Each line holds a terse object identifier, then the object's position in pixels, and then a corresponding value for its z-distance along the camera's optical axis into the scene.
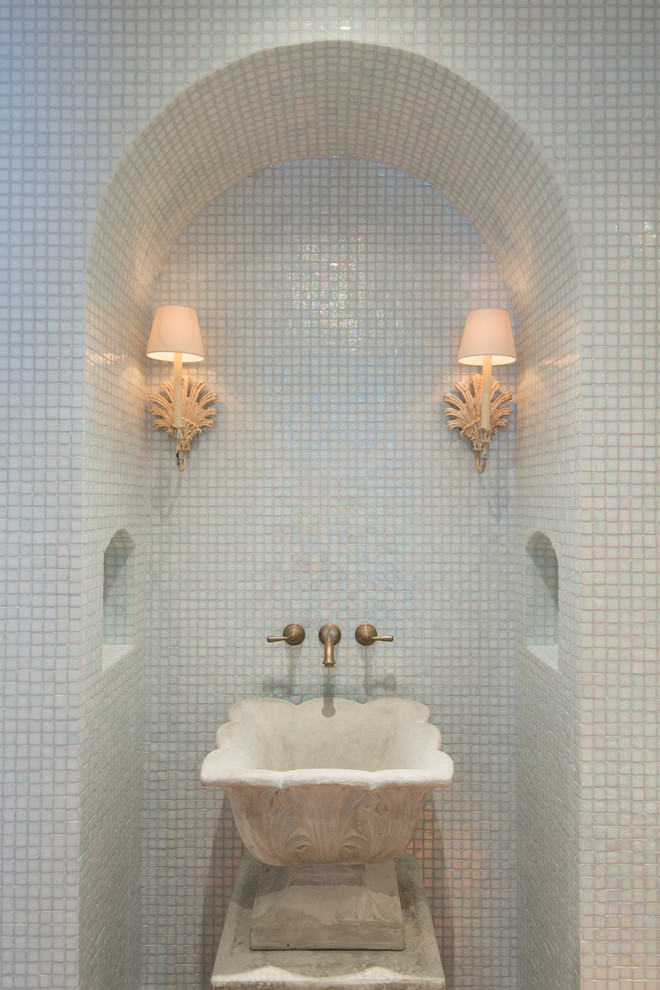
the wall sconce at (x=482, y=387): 2.21
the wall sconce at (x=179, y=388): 2.19
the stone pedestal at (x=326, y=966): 1.75
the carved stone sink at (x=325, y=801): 1.64
